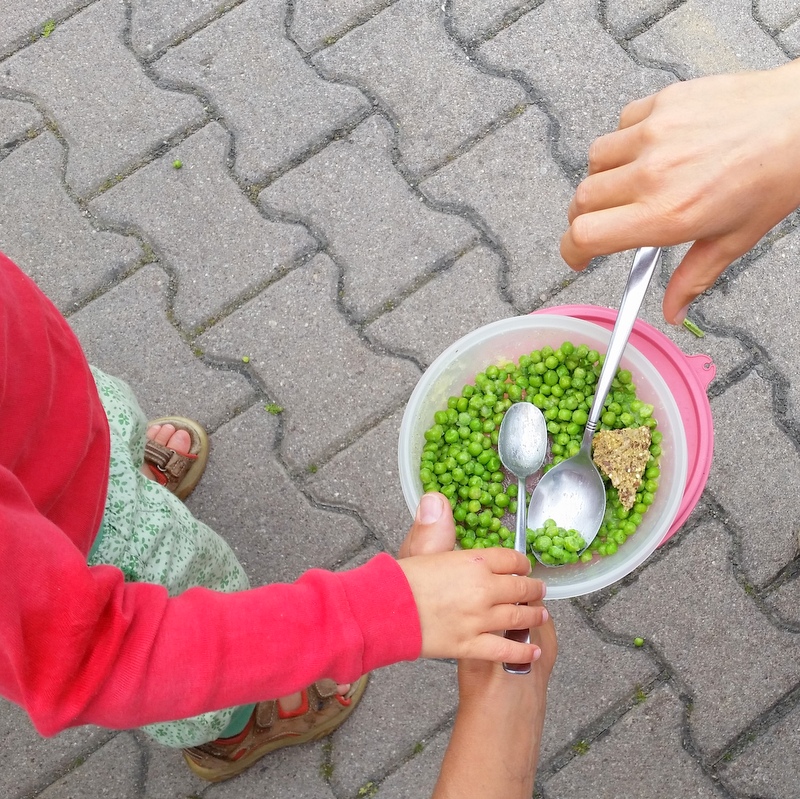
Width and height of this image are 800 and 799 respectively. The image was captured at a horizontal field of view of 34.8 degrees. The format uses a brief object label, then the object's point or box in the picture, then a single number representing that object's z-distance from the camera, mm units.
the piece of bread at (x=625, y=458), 691
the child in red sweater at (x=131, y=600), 530
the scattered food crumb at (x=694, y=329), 822
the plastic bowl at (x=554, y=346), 687
